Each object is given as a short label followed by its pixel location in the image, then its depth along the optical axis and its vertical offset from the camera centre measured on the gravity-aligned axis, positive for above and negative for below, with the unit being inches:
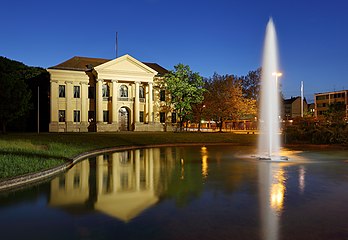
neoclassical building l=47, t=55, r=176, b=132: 1952.5 +168.0
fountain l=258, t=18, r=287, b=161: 959.0 +137.5
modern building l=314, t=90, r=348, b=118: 4232.3 +333.5
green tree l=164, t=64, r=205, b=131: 2044.8 +215.1
